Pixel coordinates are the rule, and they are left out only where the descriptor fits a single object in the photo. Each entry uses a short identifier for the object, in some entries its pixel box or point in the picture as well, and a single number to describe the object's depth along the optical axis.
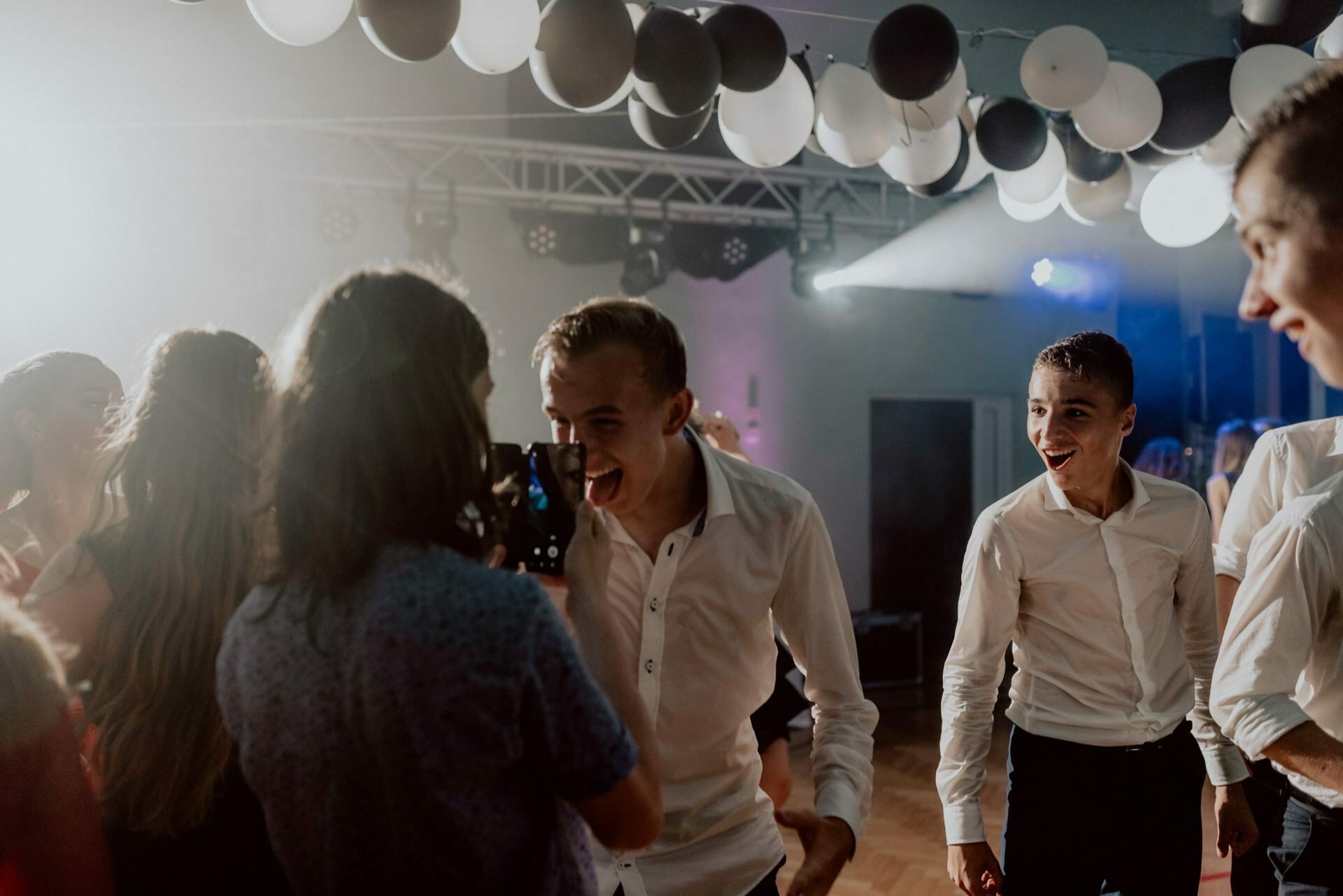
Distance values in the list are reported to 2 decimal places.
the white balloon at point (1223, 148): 4.16
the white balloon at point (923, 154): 4.21
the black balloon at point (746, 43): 3.53
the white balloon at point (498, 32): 3.17
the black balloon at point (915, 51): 3.50
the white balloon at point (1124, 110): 3.89
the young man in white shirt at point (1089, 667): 2.21
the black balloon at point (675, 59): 3.35
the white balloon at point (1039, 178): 4.48
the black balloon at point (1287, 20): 3.52
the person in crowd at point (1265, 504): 2.33
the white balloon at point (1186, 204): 4.39
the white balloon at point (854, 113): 4.00
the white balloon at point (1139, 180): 5.17
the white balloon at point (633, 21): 3.56
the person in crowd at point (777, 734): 2.17
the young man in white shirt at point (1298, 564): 0.88
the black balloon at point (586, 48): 3.19
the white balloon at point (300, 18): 3.06
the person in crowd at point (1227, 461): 4.91
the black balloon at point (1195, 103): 3.90
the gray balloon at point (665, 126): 3.85
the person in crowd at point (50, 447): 2.42
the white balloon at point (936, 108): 3.93
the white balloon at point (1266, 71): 3.62
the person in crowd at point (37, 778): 0.96
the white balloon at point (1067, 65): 3.78
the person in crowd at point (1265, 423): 7.90
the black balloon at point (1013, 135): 4.17
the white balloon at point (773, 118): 3.90
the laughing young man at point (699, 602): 1.58
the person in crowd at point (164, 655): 1.36
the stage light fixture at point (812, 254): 7.72
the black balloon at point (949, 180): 4.63
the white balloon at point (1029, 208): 4.89
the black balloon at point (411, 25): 2.83
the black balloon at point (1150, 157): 4.30
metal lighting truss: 6.79
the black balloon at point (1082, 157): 4.62
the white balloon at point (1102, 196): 4.88
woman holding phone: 0.82
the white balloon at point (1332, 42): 3.49
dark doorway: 9.02
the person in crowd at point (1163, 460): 6.86
